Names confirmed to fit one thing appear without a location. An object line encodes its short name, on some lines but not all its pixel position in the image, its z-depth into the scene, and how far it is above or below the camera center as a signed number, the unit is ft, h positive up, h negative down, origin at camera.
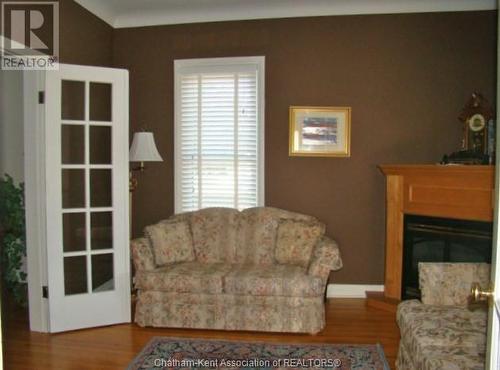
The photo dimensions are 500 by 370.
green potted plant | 12.06 -2.22
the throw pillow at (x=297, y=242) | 12.19 -2.40
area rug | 9.05 -4.53
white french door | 10.72 -1.00
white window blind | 14.16 +1.03
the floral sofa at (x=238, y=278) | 10.84 -3.14
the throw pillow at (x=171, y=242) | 12.03 -2.44
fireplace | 11.43 -2.31
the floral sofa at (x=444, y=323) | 6.68 -3.05
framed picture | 13.75 +1.10
